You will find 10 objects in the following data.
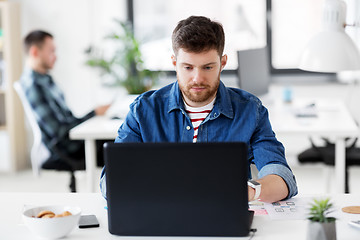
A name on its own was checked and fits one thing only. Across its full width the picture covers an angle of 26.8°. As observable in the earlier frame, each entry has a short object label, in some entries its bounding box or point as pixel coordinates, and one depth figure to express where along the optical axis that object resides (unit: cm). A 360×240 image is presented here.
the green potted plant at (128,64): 448
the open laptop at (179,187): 178
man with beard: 228
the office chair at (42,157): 374
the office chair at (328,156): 376
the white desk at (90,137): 353
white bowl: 186
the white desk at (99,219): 192
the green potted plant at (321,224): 176
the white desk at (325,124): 350
